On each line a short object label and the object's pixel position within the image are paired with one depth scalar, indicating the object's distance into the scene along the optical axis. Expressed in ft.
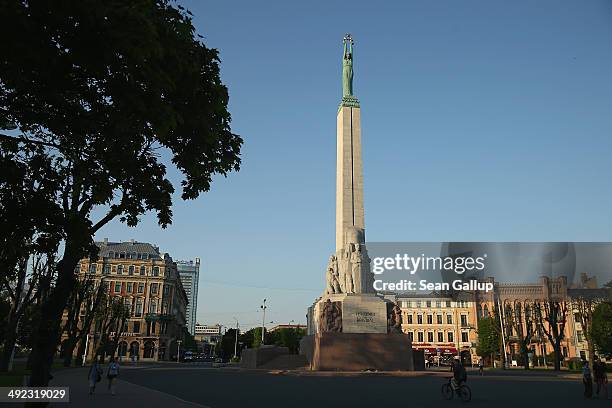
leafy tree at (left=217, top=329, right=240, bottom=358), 375.55
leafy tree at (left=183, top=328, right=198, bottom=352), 468.01
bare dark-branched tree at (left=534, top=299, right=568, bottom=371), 171.73
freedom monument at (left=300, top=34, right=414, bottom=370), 109.29
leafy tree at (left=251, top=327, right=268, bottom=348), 295.07
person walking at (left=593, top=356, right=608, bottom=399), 71.41
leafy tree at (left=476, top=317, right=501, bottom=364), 255.70
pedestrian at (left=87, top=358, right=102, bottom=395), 69.77
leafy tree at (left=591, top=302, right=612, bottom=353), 204.74
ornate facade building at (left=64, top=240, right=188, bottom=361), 317.22
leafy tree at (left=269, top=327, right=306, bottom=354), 301.98
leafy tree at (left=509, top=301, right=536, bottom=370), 190.39
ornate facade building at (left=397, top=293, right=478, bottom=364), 309.63
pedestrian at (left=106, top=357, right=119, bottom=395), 71.58
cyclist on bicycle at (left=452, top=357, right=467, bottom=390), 61.87
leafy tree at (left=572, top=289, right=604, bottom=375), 168.96
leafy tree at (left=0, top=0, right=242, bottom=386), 24.06
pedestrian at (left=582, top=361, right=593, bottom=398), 69.23
